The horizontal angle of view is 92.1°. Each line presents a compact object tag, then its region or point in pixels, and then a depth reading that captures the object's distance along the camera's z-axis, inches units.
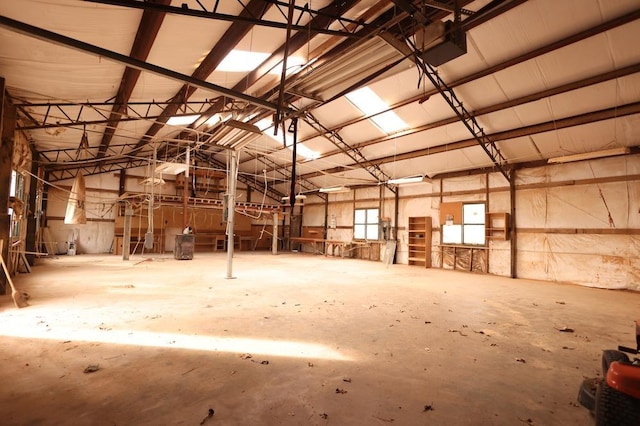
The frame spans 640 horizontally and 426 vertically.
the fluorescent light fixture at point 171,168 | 352.8
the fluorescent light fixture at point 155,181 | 385.2
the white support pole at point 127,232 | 414.9
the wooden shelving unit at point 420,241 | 439.2
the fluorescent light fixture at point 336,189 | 467.2
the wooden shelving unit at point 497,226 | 360.9
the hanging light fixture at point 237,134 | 195.6
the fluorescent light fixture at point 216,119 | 308.8
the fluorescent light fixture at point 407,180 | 369.1
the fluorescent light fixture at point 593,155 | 245.9
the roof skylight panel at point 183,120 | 346.3
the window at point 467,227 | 395.9
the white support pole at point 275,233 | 584.8
